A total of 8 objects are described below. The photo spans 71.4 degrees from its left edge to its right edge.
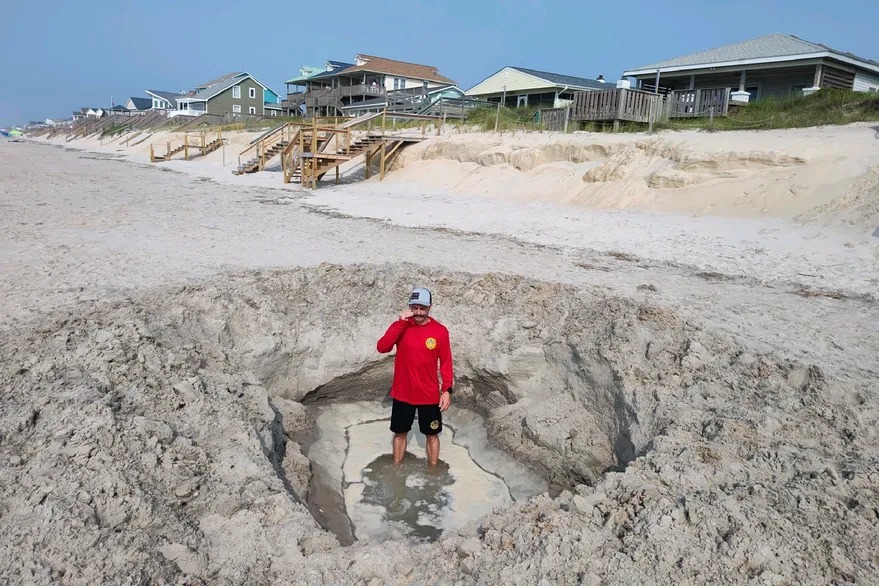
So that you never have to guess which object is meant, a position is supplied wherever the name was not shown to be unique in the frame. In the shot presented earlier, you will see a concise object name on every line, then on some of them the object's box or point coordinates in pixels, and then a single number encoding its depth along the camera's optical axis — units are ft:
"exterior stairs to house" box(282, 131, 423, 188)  69.26
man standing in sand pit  16.74
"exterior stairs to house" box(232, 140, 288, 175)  84.64
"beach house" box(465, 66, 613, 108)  114.93
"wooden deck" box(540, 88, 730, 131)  61.93
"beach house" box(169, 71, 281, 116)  208.74
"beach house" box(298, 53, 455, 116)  156.66
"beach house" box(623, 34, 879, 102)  75.31
